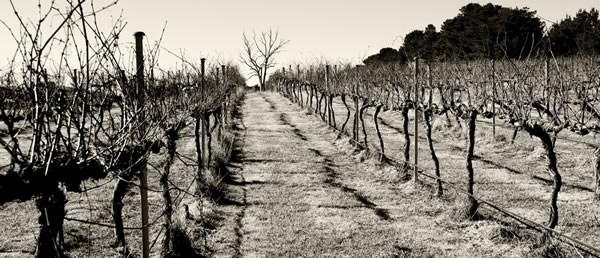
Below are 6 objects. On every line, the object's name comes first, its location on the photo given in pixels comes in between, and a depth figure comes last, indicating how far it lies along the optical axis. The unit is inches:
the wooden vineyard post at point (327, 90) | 644.1
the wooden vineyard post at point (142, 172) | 189.0
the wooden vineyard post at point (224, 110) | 591.4
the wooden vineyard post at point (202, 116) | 397.7
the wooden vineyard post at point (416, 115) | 349.7
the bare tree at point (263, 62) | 2301.9
